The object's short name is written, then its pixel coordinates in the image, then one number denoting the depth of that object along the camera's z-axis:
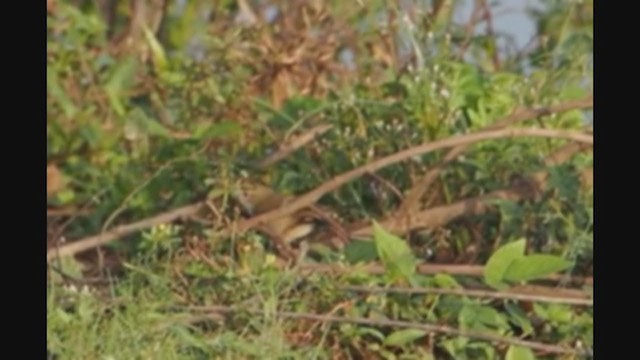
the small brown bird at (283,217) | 9.48
